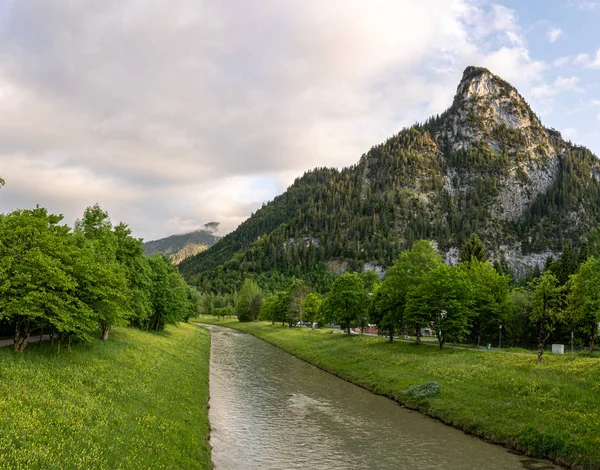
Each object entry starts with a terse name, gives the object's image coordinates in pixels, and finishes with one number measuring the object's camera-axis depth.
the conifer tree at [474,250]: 107.54
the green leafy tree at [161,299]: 74.19
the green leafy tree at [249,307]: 174.50
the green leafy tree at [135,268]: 56.66
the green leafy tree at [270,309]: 137.45
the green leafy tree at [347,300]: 86.81
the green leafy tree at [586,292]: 41.38
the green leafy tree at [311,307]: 118.54
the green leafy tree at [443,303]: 58.47
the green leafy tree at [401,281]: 69.19
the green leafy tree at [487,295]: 67.47
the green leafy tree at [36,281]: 29.02
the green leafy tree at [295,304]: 128.25
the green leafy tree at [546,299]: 46.56
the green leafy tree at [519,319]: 74.56
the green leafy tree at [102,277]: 36.67
